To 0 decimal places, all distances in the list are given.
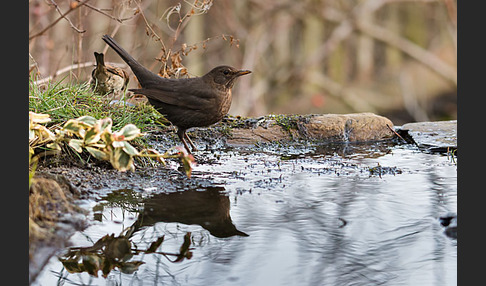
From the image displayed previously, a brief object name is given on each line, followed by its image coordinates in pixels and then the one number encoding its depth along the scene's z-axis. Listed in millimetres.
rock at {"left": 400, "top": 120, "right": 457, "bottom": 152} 9406
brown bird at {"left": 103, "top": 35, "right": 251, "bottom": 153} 8797
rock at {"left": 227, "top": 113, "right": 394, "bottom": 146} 9750
